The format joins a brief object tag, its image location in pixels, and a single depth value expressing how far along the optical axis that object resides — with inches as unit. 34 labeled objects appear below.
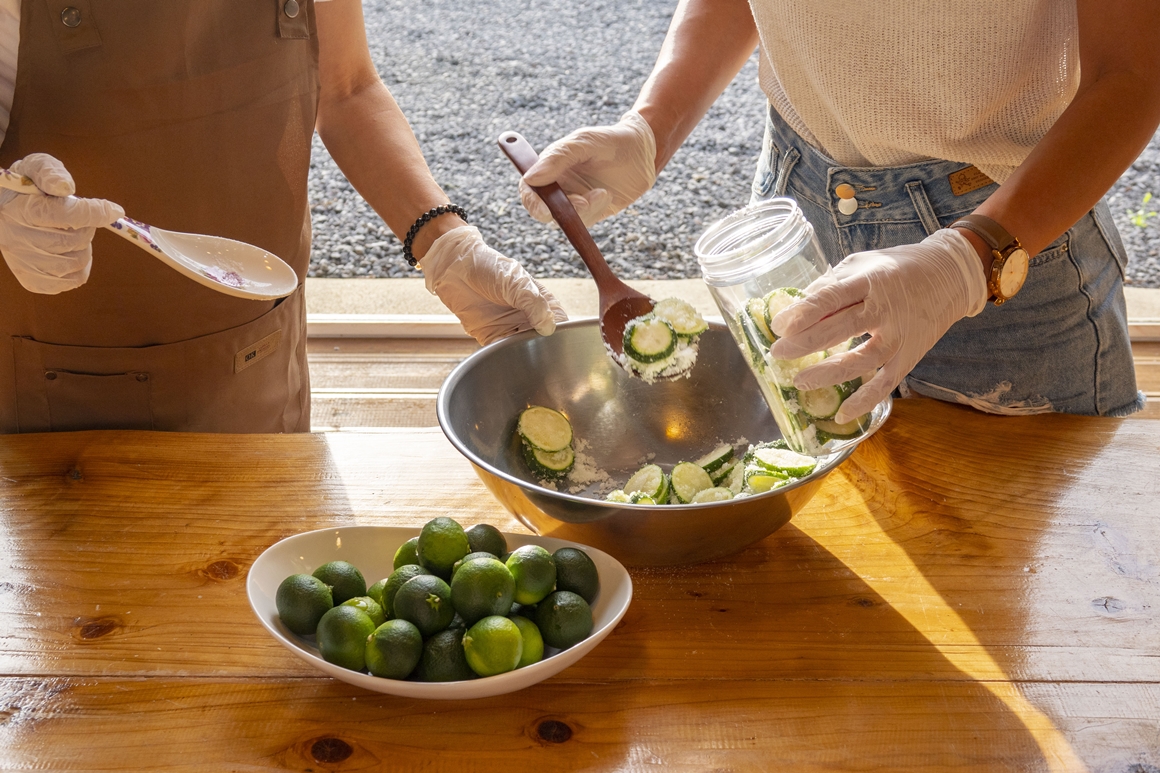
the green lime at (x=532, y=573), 36.9
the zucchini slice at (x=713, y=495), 44.9
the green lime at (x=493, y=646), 34.3
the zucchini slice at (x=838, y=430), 41.6
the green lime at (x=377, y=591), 38.0
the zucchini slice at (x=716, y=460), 51.2
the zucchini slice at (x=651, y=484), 46.7
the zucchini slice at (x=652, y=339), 51.4
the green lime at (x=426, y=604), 35.4
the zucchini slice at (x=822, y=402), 41.6
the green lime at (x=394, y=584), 37.1
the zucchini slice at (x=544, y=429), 52.6
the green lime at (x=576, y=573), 38.7
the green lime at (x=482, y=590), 35.1
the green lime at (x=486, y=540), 40.1
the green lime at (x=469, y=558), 36.6
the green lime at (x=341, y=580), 38.4
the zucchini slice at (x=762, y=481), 44.1
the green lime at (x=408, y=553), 40.4
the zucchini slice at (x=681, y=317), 51.9
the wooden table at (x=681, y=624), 35.6
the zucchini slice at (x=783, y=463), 44.3
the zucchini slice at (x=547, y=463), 52.5
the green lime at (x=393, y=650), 34.5
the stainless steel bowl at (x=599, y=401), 52.4
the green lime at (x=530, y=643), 35.8
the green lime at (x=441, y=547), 38.1
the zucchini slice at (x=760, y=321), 41.7
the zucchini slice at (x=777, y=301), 41.9
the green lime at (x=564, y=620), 36.7
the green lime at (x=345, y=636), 35.2
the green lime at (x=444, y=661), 34.9
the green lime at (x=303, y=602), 37.0
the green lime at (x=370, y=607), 36.6
